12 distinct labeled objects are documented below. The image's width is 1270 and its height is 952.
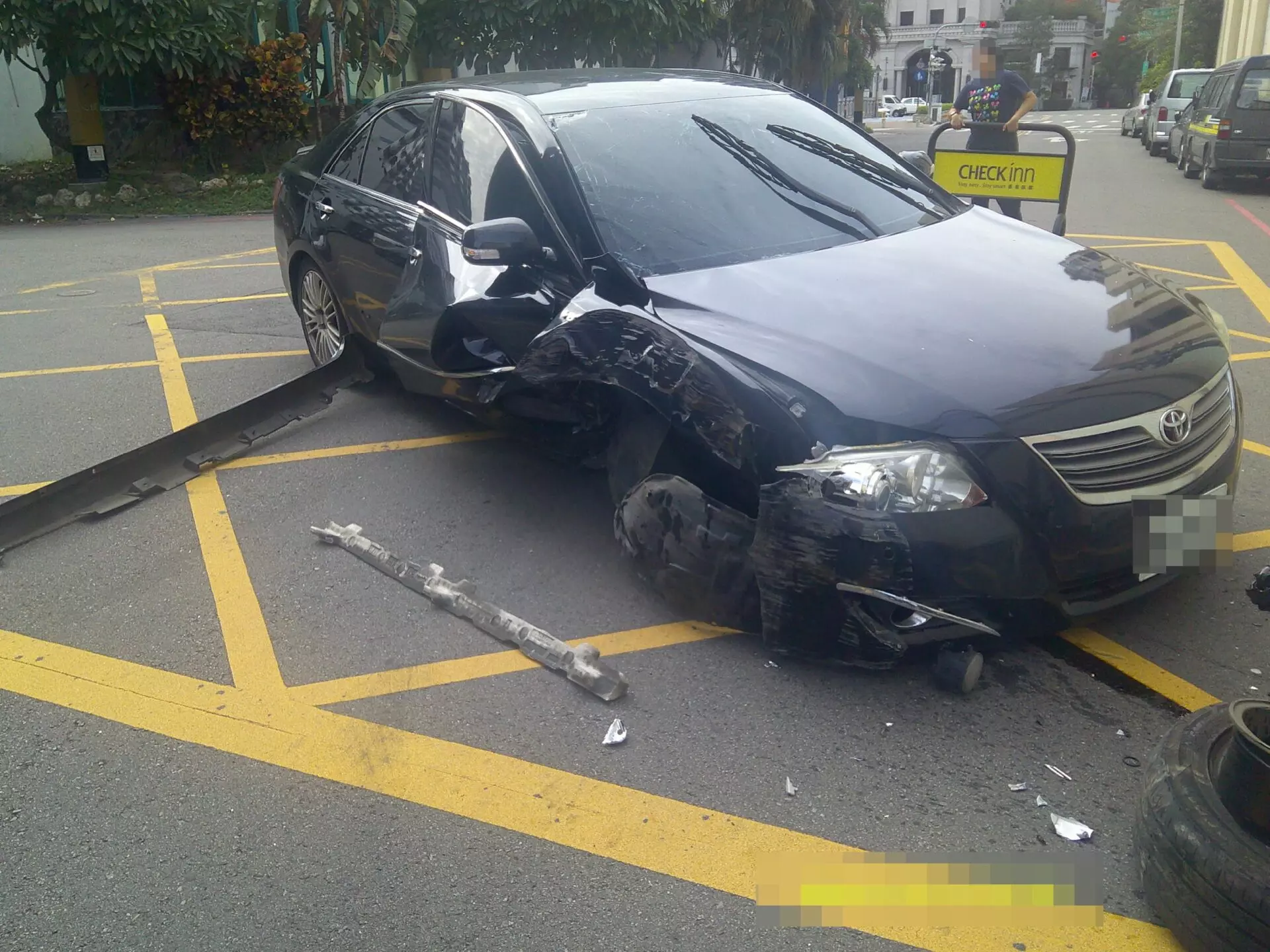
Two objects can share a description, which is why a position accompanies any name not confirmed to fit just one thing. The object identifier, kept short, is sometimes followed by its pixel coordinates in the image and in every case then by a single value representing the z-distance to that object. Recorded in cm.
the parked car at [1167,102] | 2294
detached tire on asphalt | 209
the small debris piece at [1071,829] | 262
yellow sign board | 824
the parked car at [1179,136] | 1806
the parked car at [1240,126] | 1485
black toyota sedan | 291
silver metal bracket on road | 332
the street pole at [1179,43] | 4938
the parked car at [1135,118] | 2842
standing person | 881
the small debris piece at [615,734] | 309
